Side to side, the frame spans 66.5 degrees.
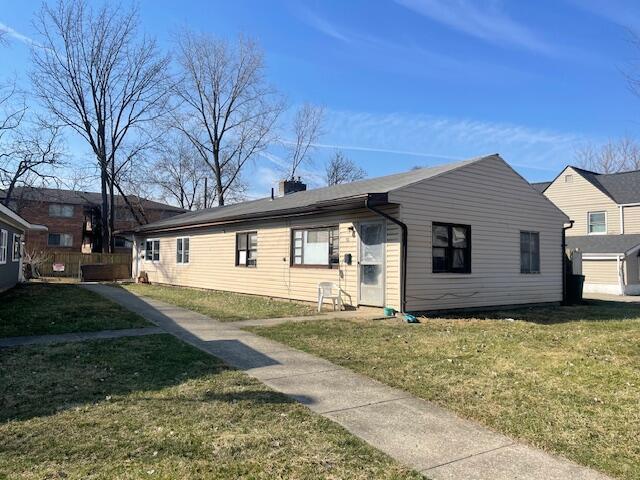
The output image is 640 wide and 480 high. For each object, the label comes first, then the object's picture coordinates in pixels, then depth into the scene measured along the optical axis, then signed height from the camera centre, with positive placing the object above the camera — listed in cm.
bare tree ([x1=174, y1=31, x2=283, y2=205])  3588 +963
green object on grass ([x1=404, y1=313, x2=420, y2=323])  1041 -117
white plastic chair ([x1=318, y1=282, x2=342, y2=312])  1243 -76
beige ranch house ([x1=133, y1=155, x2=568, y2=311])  1150 +60
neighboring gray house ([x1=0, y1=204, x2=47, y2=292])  1577 +60
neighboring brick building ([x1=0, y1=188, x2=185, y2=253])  4178 +366
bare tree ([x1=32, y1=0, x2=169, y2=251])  3247 +1063
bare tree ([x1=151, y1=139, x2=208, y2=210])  4209 +697
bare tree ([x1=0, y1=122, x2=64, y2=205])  2895 +579
